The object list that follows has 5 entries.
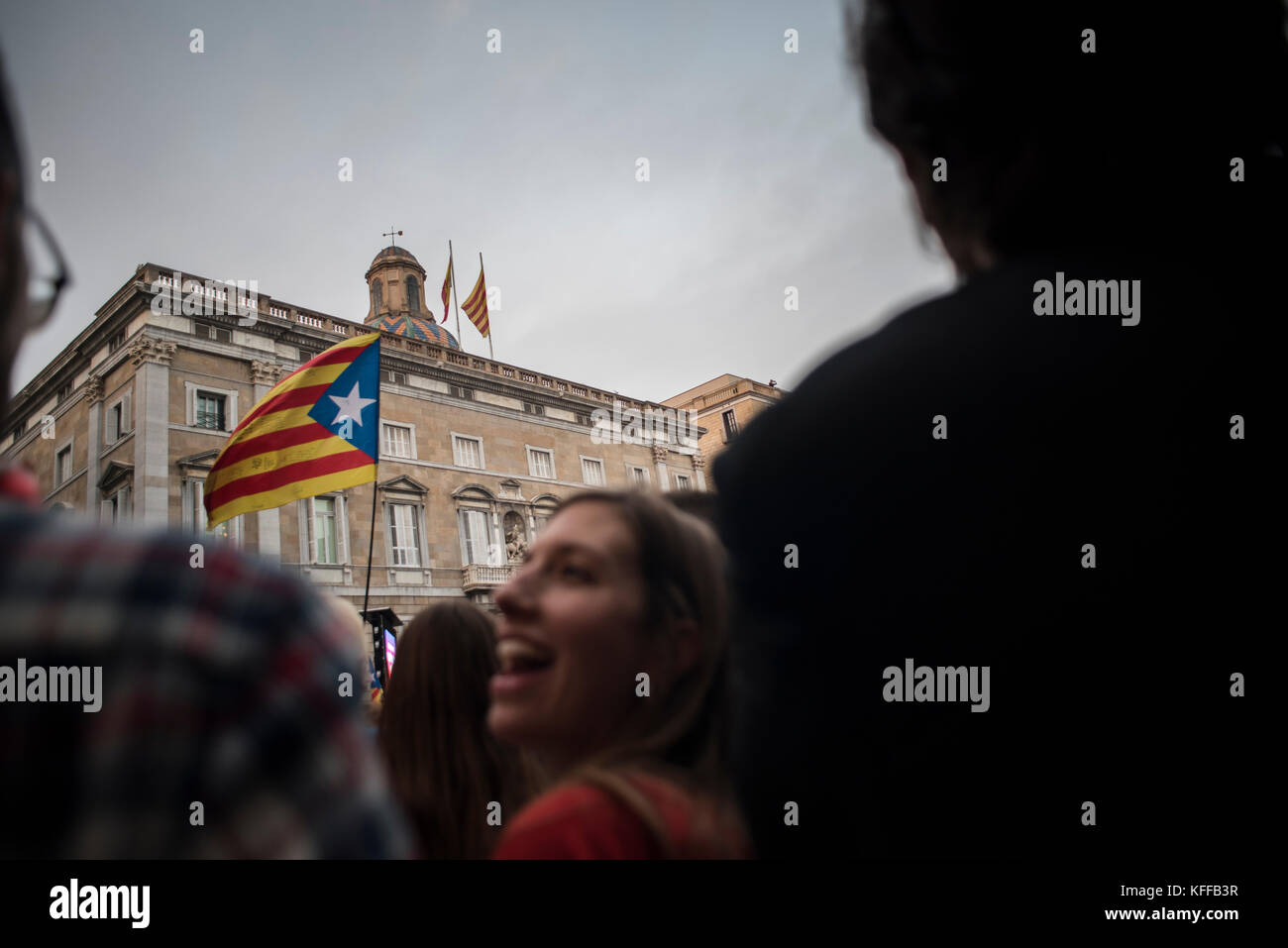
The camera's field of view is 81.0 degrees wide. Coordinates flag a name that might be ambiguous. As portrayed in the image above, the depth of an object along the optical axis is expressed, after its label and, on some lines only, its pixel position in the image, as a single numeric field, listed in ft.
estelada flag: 21.48
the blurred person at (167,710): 2.04
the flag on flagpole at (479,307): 60.54
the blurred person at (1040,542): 3.66
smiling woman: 4.51
